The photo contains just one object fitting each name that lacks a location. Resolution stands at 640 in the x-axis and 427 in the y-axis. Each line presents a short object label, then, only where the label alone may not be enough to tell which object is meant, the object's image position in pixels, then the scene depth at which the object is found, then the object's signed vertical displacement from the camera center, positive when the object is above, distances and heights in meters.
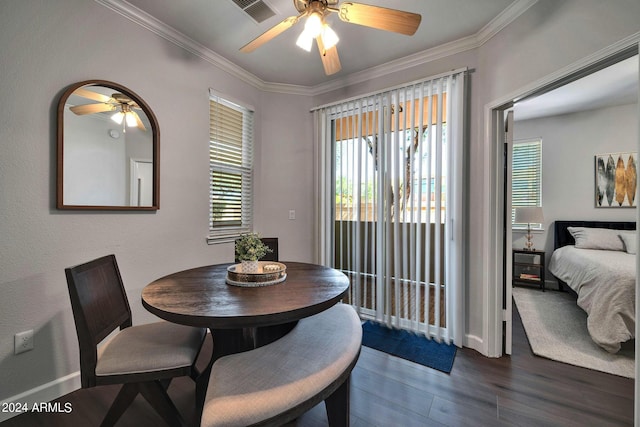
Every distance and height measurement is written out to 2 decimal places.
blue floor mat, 2.08 -1.18
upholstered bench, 0.91 -0.66
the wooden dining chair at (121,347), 1.16 -0.67
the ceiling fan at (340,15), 1.38 +1.05
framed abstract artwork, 3.67 +0.47
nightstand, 3.95 -0.86
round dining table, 1.07 -0.42
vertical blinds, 2.36 +0.14
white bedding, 2.16 -0.76
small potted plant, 1.60 -0.25
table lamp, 3.88 -0.04
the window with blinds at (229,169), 2.64 +0.44
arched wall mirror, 1.70 +0.43
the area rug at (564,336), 2.04 -1.16
